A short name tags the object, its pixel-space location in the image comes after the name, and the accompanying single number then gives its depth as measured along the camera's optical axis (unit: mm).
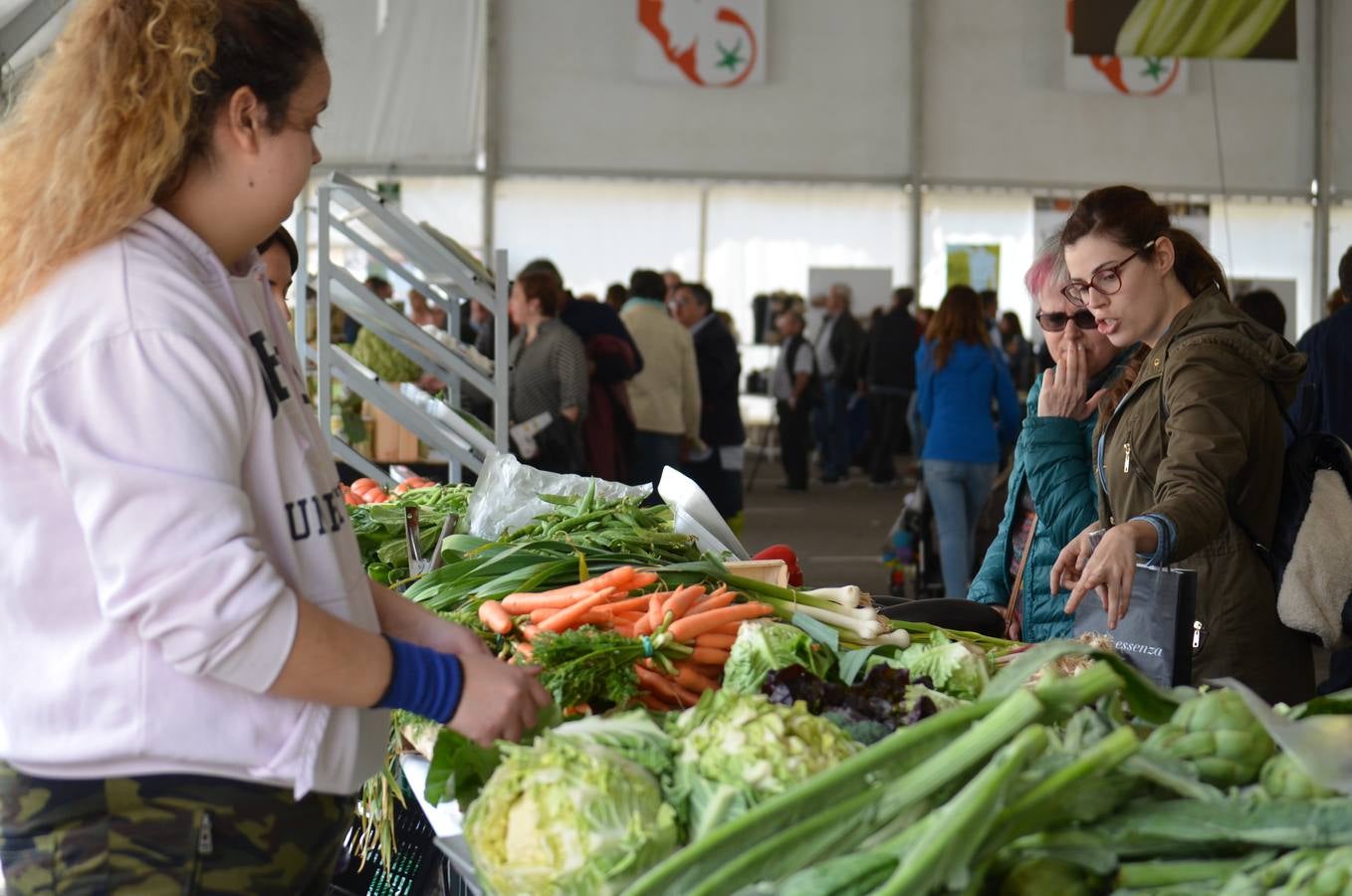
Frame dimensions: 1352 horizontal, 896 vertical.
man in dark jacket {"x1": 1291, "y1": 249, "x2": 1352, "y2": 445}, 5281
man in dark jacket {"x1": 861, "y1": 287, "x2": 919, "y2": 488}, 13039
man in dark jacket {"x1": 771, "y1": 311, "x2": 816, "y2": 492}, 13391
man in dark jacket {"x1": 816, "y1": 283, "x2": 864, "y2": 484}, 14586
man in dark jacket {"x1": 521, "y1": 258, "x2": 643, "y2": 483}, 7605
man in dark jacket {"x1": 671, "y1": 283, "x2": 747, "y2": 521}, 8922
